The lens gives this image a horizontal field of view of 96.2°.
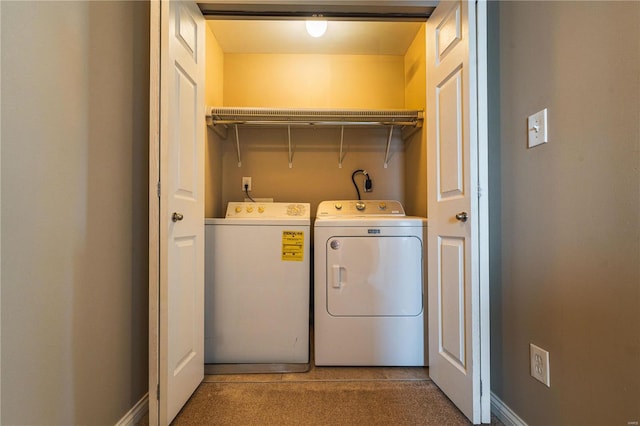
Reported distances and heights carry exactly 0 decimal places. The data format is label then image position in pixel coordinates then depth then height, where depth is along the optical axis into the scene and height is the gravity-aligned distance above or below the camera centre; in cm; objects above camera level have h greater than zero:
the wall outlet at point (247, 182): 234 +30
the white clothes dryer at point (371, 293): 166 -43
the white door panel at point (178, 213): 113 +2
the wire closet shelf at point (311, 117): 197 +71
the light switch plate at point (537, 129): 100 +32
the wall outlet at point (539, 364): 100 -52
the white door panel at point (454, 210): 116 +4
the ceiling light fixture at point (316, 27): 189 +128
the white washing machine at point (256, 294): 167 -44
